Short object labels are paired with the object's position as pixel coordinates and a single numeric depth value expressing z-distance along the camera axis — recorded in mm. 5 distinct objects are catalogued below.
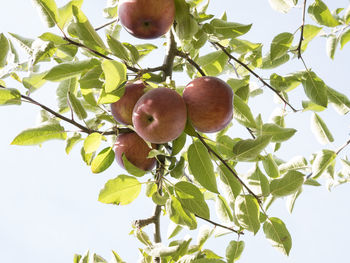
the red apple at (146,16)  1389
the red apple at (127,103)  1434
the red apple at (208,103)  1402
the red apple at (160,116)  1375
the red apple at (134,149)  1466
